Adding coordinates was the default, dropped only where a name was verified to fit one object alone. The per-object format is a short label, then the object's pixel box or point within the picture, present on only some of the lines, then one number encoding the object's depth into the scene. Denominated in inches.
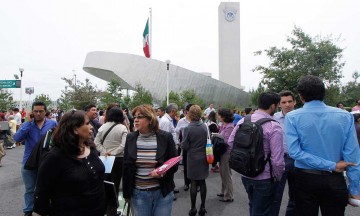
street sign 767.7
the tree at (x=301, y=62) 788.0
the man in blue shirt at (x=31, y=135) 160.6
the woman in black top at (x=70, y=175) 79.9
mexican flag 866.8
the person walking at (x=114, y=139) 171.9
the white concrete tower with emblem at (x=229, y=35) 1638.8
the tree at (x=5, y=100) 1104.5
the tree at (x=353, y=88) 1471.0
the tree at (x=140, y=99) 1037.0
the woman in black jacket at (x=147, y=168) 106.4
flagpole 874.1
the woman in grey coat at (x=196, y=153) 172.7
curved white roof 1501.0
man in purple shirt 111.7
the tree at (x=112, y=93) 1125.1
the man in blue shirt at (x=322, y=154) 91.2
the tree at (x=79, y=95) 1269.3
